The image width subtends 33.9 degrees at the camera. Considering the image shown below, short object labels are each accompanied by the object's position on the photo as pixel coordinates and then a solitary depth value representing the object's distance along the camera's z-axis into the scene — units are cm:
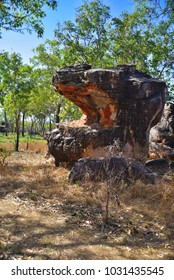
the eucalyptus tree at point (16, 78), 1975
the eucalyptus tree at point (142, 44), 1902
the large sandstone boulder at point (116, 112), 1105
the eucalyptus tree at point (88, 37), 1892
